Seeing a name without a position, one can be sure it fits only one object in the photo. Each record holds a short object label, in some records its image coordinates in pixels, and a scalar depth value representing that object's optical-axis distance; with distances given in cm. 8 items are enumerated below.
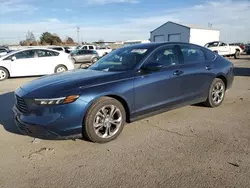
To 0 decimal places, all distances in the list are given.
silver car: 1778
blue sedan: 282
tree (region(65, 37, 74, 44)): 7026
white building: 3276
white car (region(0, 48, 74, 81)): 926
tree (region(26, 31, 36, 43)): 6494
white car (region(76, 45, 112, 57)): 2160
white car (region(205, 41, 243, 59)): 1817
